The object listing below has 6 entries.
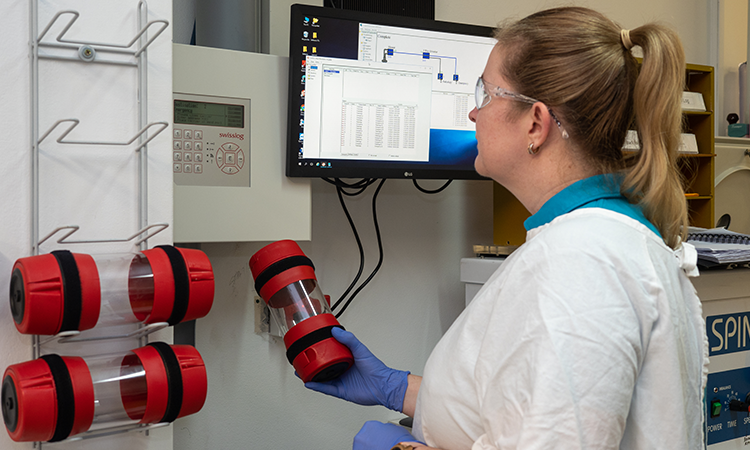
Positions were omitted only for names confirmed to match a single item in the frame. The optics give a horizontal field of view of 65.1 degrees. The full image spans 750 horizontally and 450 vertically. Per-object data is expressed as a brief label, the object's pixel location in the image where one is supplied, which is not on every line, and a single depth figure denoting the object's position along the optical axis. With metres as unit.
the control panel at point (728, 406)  1.50
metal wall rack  0.87
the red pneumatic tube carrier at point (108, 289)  0.77
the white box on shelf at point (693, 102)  2.07
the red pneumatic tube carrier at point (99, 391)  0.76
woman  0.69
